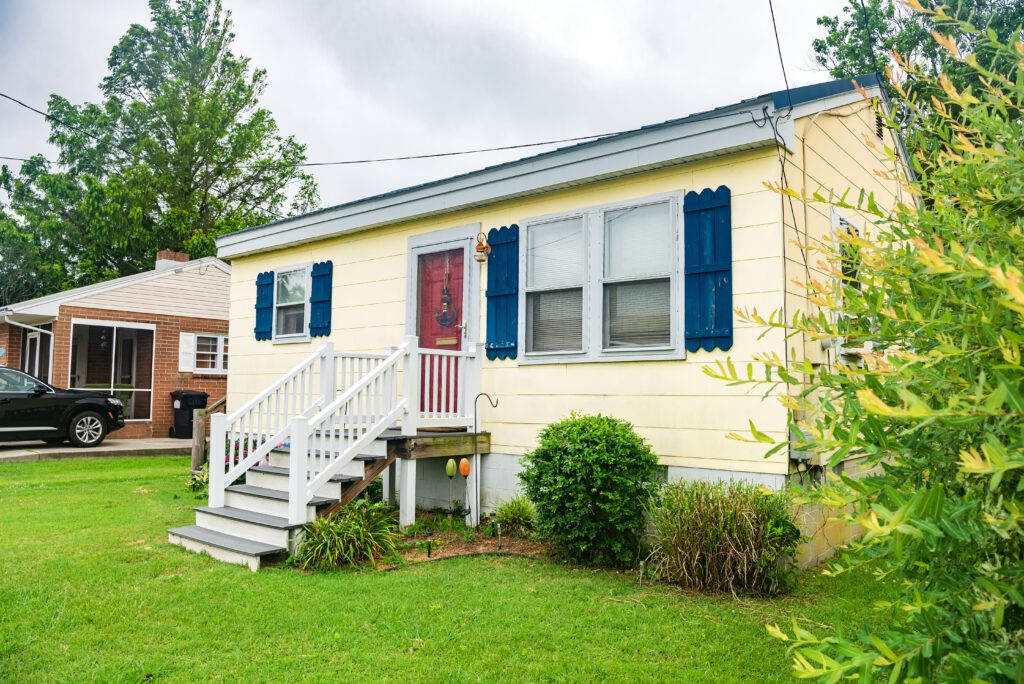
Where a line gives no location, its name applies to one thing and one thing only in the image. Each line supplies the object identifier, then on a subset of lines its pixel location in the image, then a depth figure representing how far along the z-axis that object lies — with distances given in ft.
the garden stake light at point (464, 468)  20.98
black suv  40.06
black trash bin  49.88
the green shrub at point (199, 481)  29.68
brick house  49.03
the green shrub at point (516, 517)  21.63
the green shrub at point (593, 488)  17.72
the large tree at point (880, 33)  57.93
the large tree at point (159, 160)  82.33
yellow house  18.61
